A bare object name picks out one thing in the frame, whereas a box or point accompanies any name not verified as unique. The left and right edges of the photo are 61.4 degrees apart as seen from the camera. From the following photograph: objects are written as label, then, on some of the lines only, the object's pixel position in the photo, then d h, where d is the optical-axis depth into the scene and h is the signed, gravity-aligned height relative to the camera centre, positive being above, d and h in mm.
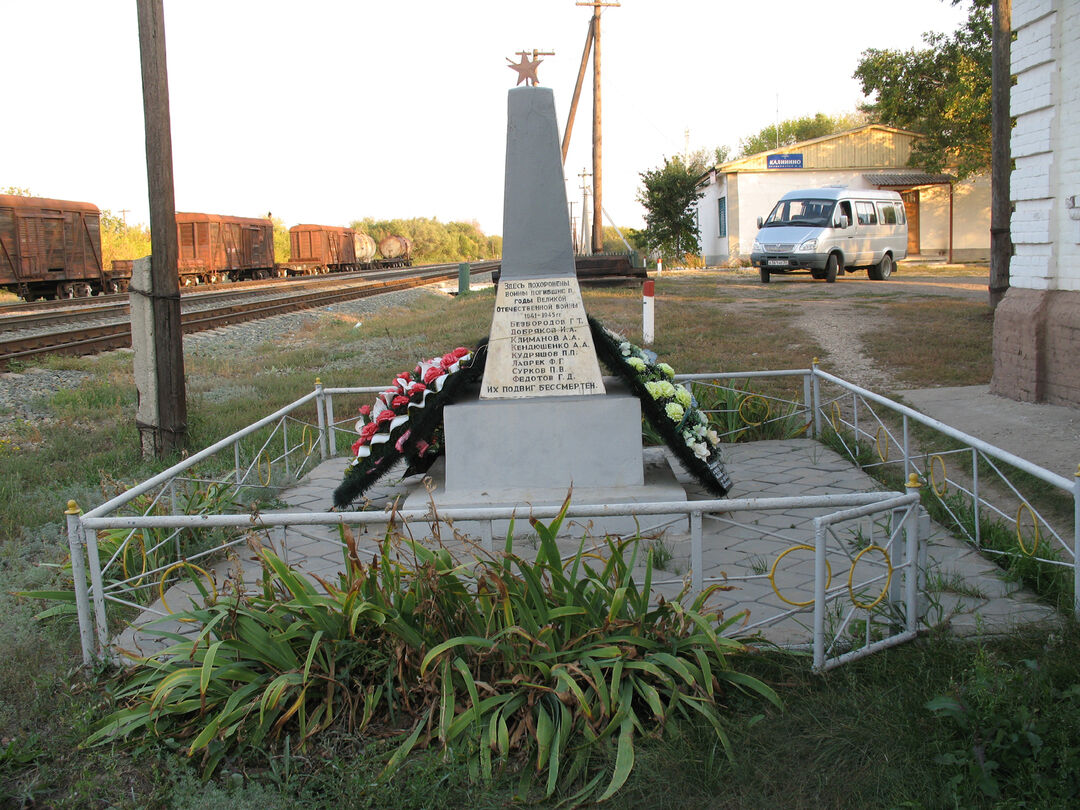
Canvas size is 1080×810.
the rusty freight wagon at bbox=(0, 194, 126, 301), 23578 +1517
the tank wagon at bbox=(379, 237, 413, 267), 65625 +3135
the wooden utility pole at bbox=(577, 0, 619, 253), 25984 +4431
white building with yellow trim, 31594 +3725
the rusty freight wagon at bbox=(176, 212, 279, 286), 35031 +2091
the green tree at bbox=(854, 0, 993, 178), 24266 +5265
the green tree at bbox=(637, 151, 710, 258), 33875 +3062
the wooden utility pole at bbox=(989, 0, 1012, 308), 12047 +1697
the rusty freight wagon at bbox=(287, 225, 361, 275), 48250 +2561
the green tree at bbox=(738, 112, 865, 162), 72938 +12531
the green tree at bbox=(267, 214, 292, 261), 67506 +4063
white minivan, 21156 +1139
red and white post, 11125 -335
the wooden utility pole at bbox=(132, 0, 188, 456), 7398 +253
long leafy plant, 3209 -1408
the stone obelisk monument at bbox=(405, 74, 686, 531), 5801 -658
